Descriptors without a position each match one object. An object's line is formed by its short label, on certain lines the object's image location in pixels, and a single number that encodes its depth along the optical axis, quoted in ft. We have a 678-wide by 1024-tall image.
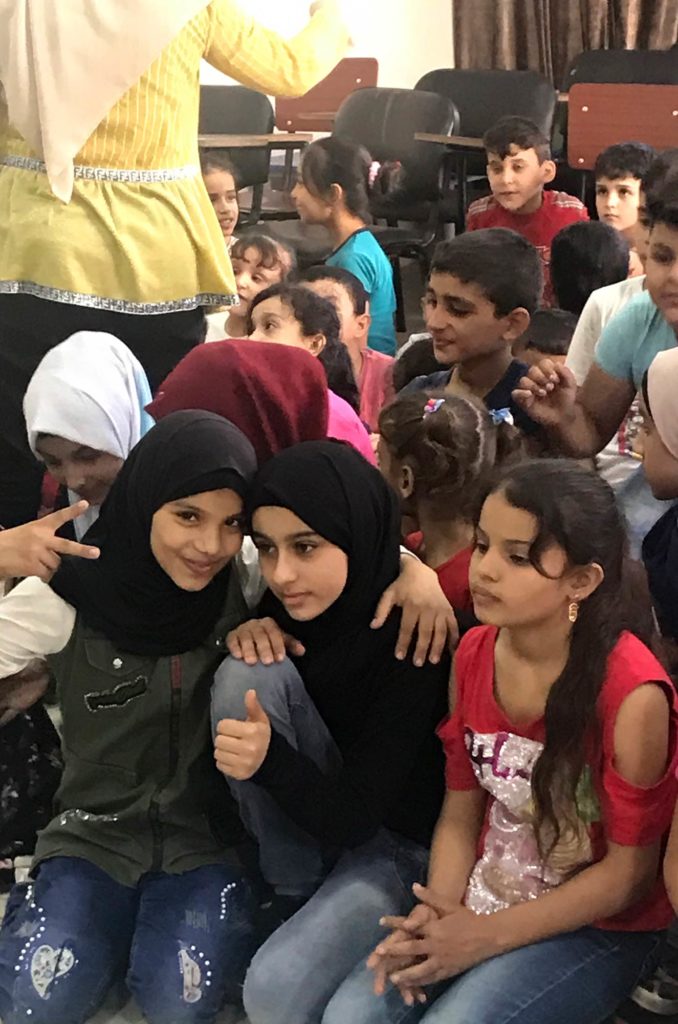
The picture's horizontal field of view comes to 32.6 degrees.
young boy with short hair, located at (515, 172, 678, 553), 6.04
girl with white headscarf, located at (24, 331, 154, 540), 5.81
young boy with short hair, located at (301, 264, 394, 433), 8.64
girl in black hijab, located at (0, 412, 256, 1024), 4.61
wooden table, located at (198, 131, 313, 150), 14.88
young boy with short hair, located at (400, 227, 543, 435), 6.74
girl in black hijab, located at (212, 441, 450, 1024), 4.41
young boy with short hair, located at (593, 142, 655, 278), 11.35
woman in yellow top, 5.76
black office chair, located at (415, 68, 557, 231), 14.89
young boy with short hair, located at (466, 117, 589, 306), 12.01
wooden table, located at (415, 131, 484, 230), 13.93
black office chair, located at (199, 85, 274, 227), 16.15
